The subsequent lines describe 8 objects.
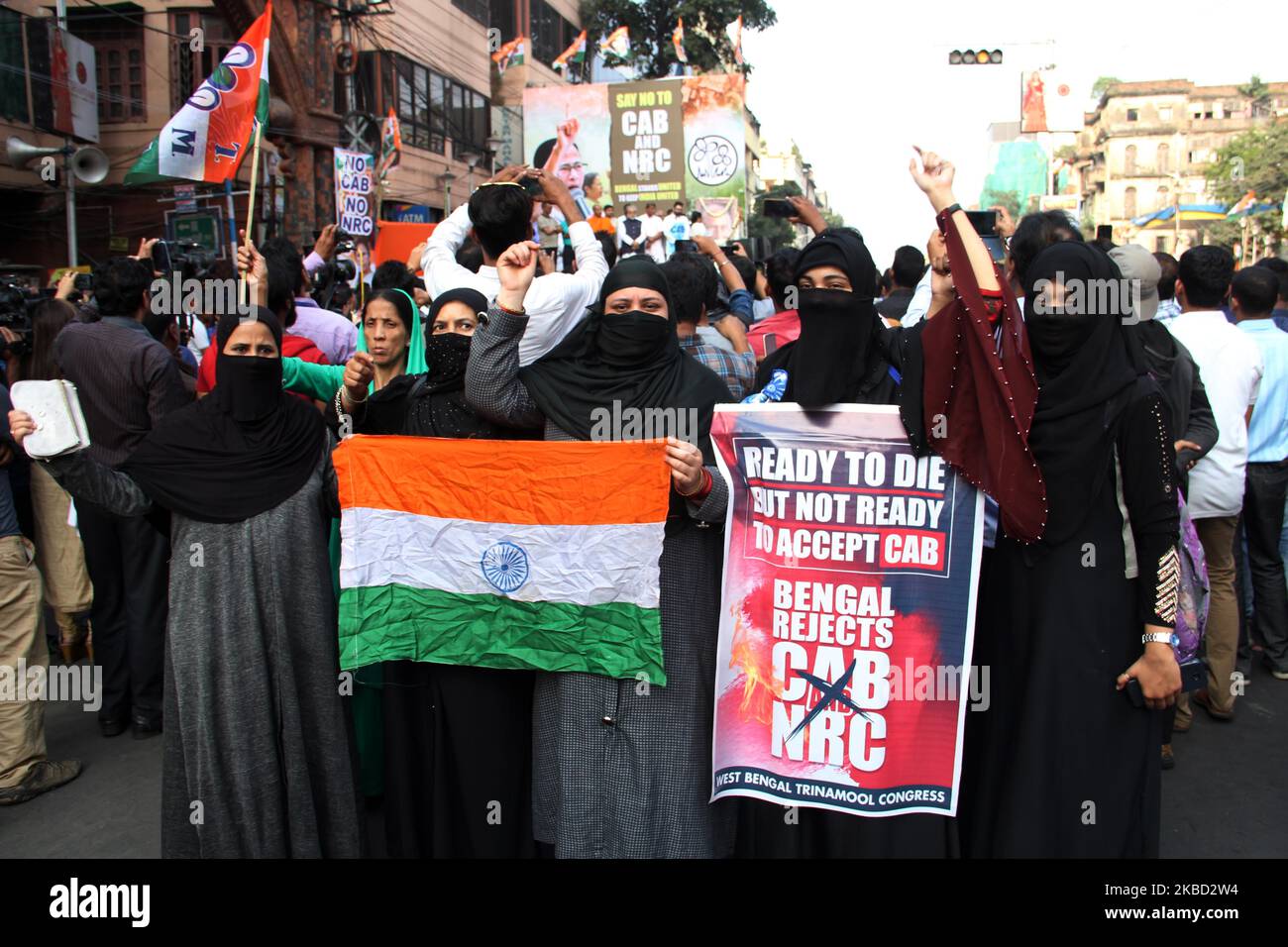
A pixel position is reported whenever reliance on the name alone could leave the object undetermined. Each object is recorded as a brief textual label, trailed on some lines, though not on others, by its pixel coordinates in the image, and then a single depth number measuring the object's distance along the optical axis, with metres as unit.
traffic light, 16.52
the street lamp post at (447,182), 22.17
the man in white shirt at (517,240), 3.00
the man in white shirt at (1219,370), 4.57
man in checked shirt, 4.24
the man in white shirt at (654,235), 11.31
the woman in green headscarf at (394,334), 3.53
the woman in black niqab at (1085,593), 2.59
